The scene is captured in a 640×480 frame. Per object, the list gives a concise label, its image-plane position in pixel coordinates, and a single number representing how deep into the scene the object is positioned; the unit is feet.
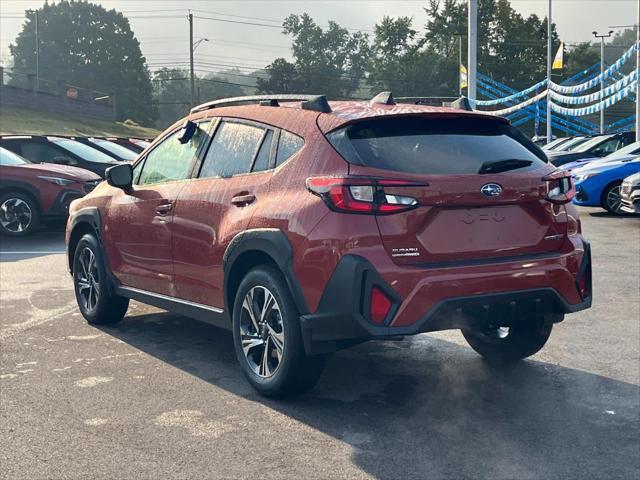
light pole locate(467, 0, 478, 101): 73.26
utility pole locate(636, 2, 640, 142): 83.34
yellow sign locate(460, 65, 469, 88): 106.42
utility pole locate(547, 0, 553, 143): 143.84
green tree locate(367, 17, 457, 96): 324.60
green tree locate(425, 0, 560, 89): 311.06
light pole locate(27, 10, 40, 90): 318.49
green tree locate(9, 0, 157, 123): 329.72
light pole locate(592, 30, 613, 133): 211.41
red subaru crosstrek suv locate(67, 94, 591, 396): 15.03
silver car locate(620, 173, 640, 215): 47.47
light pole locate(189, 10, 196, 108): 254.43
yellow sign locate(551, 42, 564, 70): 140.67
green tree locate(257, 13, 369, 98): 369.09
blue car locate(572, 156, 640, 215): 54.39
